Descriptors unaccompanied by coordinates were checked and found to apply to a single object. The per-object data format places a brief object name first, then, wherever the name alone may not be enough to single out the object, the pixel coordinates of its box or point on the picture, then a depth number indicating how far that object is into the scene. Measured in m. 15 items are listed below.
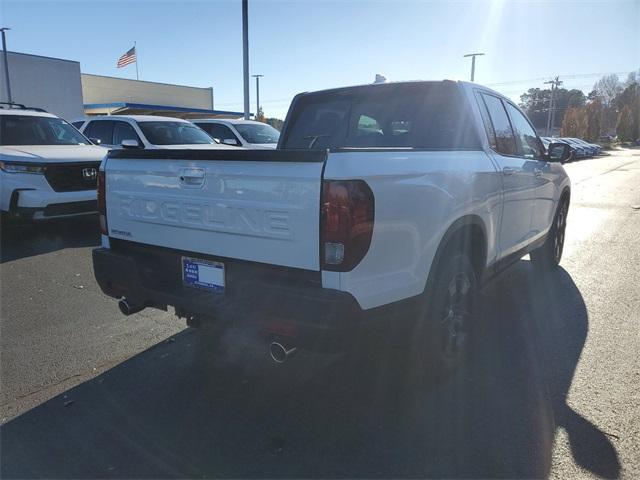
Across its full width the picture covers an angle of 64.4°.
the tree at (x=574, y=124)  66.44
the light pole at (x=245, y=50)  15.59
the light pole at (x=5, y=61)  26.15
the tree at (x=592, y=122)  67.94
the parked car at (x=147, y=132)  10.00
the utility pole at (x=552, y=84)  72.00
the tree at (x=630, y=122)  70.44
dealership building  28.36
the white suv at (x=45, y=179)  6.89
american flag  35.02
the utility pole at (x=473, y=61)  31.93
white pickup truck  2.50
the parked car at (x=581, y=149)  40.36
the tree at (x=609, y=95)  97.56
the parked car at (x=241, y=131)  12.87
